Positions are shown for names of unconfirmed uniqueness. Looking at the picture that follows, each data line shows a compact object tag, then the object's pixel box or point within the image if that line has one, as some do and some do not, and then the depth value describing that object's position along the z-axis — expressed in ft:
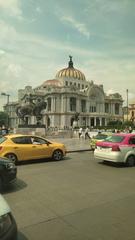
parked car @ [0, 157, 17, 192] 24.57
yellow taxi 41.57
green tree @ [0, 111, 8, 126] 420.46
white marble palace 367.66
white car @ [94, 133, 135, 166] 39.01
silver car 10.40
